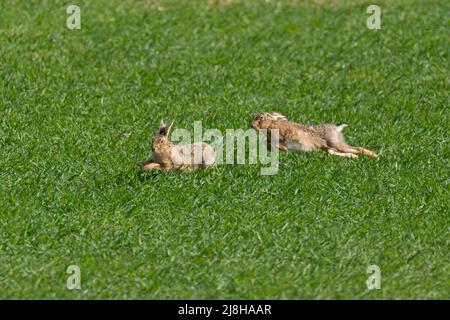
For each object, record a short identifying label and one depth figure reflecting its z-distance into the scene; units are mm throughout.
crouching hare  10430
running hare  11359
